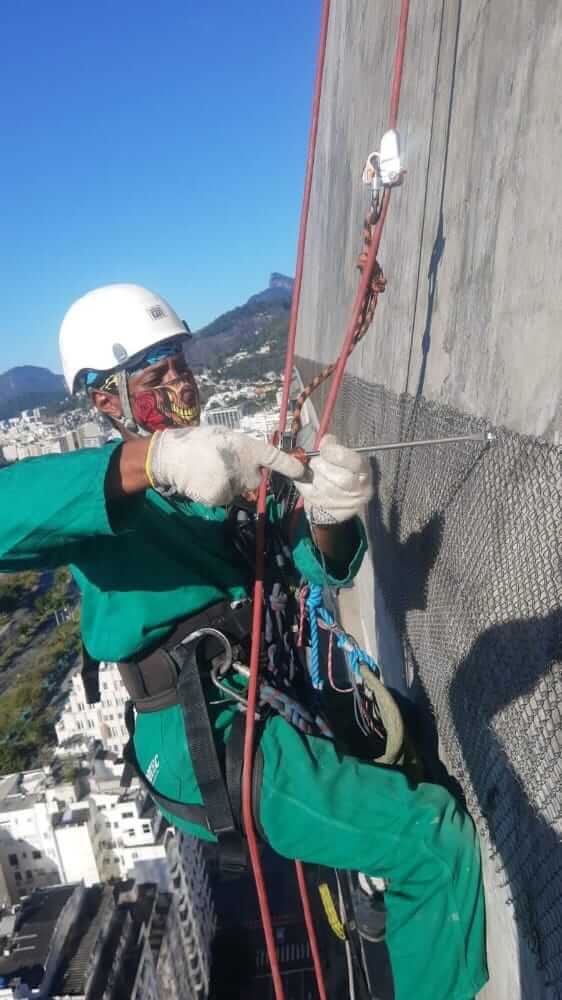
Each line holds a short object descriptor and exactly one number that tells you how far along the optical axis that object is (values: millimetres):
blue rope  2113
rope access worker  1321
